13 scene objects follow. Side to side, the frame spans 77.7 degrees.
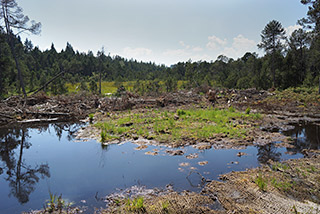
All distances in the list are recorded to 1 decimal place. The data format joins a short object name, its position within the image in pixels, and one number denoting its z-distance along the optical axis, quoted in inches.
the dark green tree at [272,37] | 1342.3
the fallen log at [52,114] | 619.8
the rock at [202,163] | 282.8
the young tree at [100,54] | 1225.8
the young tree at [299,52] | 1501.0
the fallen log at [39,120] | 571.9
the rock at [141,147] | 355.3
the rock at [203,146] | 346.9
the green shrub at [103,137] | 395.3
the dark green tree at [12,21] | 770.8
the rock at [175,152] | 323.6
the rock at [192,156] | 307.9
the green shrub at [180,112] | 605.3
